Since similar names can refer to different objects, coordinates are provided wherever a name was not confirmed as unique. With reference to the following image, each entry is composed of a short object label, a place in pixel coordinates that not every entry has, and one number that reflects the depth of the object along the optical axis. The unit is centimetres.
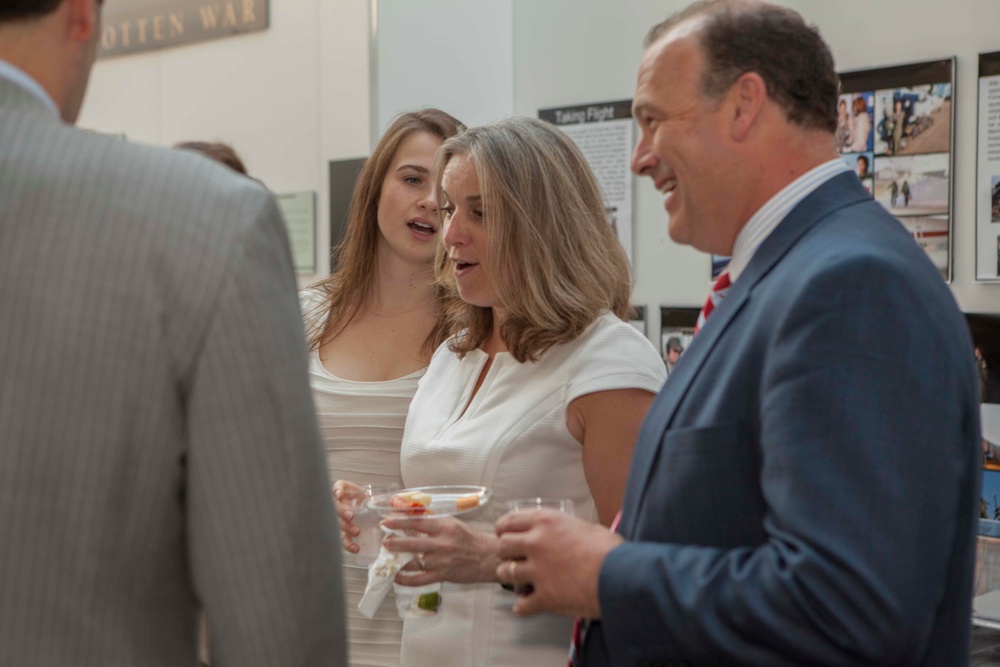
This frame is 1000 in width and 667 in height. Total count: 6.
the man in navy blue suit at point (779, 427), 114
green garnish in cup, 196
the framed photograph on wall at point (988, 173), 283
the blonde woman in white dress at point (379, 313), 262
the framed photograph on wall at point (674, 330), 353
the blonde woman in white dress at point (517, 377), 203
